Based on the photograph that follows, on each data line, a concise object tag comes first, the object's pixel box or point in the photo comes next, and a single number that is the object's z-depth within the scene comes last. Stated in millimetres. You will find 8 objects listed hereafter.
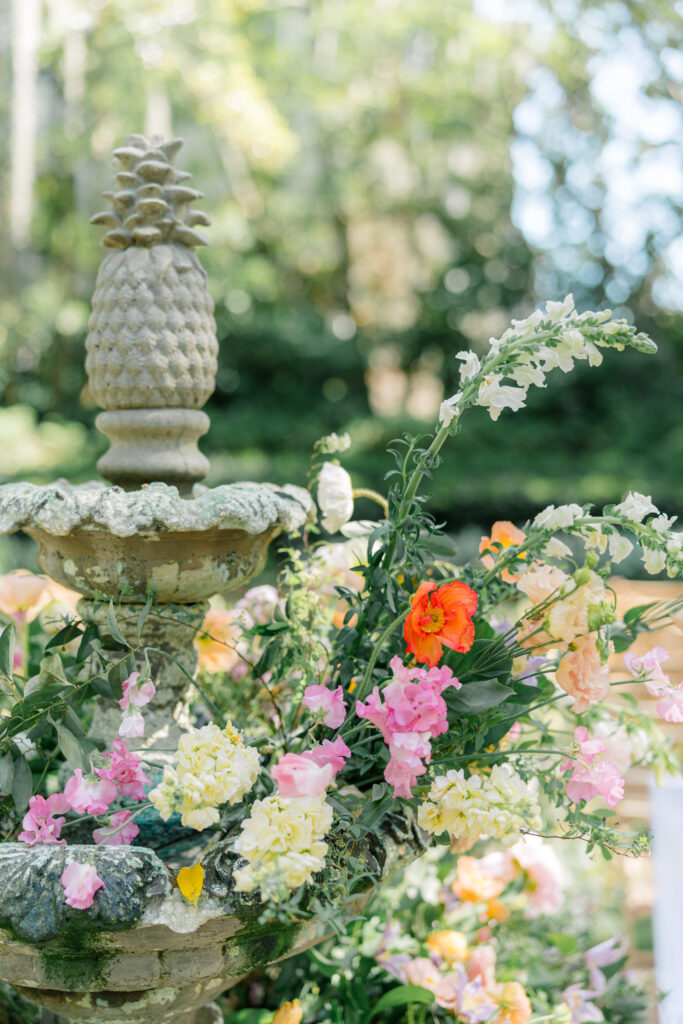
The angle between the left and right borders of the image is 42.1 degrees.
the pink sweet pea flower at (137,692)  1150
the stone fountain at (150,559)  1051
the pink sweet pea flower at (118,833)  1176
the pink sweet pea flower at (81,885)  991
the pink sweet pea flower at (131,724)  1126
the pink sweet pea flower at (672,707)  1174
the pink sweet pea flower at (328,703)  1130
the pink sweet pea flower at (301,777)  1013
